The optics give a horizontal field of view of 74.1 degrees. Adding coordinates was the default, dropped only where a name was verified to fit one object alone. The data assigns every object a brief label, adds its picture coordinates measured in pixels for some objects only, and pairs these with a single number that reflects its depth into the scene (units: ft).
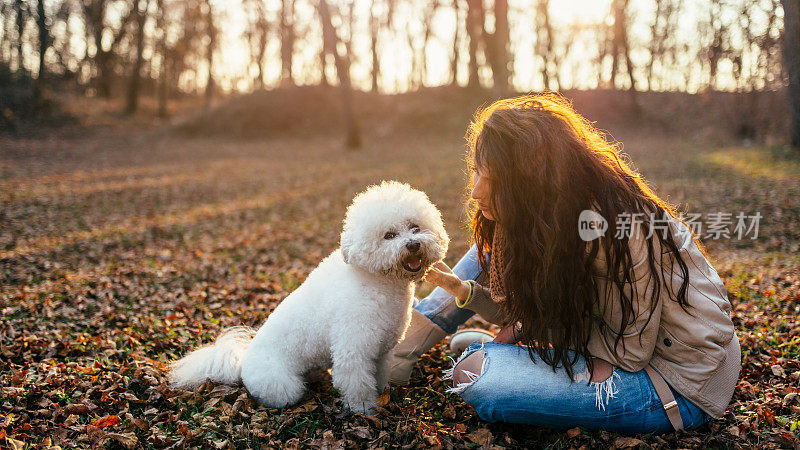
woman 8.48
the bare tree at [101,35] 94.02
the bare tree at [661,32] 84.02
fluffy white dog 9.73
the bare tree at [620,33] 75.85
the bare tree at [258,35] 111.45
